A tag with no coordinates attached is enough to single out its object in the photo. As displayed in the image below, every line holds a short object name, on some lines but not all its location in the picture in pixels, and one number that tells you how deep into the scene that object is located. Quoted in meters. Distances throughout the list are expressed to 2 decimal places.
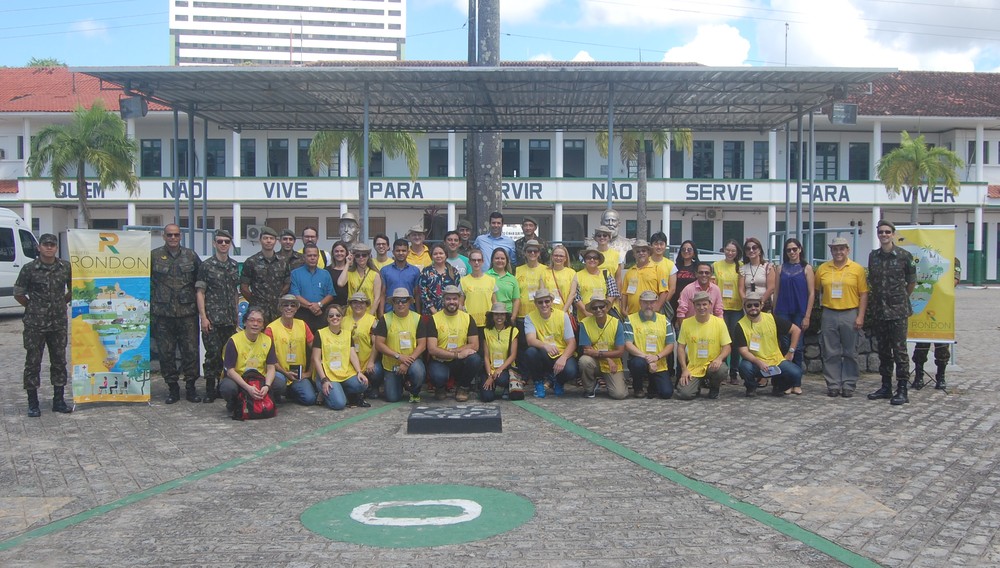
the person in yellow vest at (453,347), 9.42
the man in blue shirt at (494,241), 10.77
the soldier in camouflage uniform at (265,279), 9.65
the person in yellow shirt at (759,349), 9.52
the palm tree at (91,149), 27.55
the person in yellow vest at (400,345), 9.35
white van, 19.33
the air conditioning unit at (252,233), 29.72
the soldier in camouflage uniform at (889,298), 9.34
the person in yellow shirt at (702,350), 9.49
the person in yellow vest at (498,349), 9.56
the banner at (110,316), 9.19
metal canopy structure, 11.13
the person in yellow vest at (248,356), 8.57
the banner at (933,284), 10.03
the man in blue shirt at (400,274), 9.95
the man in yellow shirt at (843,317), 9.66
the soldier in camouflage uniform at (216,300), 9.45
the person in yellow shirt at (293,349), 9.04
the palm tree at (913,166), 31.81
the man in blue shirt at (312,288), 9.73
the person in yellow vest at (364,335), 9.43
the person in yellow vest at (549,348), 9.62
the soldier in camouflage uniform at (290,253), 10.07
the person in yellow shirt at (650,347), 9.58
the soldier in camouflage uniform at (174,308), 9.46
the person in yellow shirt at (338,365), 9.09
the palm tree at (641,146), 26.95
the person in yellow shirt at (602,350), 9.61
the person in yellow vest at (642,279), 10.27
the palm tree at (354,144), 24.25
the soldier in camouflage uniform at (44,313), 8.74
